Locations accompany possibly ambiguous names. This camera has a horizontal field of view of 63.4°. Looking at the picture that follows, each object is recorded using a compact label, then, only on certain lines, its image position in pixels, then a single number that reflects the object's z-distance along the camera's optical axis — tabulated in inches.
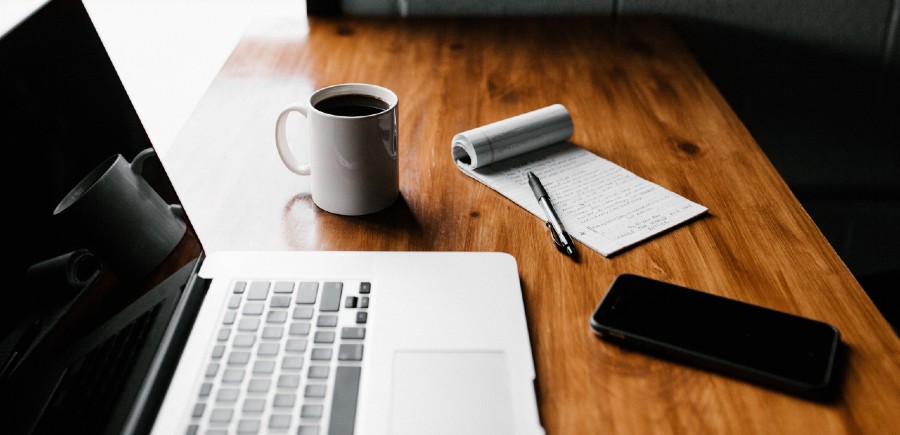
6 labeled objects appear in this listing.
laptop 18.9
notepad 30.3
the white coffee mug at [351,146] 28.7
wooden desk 22.1
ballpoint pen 28.9
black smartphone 22.2
